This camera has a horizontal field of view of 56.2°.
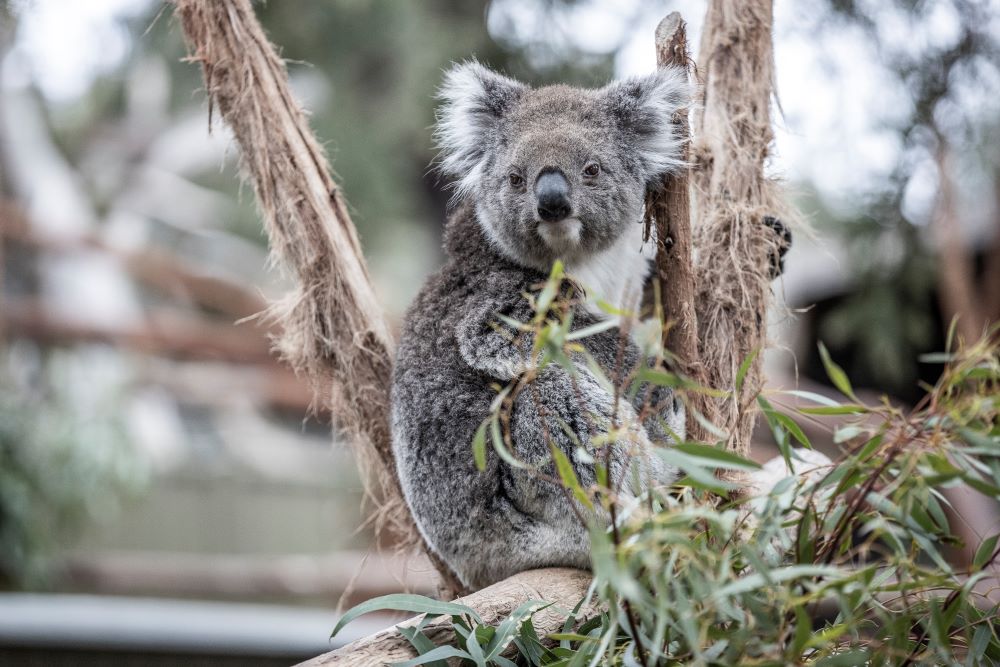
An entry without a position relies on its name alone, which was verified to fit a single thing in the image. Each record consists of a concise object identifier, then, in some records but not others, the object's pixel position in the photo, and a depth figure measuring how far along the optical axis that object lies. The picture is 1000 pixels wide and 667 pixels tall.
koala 2.62
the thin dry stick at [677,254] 2.24
